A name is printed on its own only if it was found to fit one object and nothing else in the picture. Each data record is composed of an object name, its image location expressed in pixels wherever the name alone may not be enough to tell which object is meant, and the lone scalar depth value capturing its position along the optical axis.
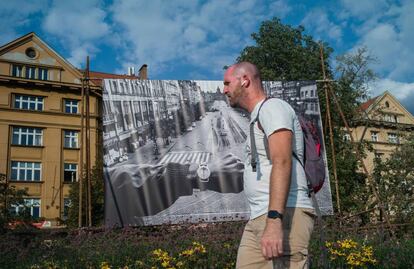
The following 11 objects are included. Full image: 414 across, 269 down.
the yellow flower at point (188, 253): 4.69
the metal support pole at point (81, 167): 11.53
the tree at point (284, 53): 27.36
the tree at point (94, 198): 18.91
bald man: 2.07
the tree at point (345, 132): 19.30
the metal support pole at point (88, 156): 11.86
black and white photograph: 12.61
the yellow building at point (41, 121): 27.97
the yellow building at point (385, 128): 38.24
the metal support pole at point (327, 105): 13.81
